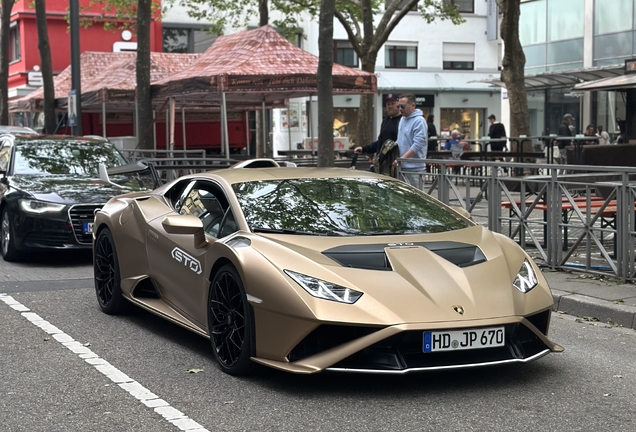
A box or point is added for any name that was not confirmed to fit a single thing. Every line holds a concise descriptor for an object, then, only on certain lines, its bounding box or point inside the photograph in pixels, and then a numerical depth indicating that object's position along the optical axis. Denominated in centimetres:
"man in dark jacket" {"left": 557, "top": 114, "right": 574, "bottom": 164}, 3034
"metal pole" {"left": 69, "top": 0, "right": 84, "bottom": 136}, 2175
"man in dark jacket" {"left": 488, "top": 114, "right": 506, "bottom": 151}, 2762
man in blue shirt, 1215
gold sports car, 525
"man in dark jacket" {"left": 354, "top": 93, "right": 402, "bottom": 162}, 1284
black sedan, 1124
